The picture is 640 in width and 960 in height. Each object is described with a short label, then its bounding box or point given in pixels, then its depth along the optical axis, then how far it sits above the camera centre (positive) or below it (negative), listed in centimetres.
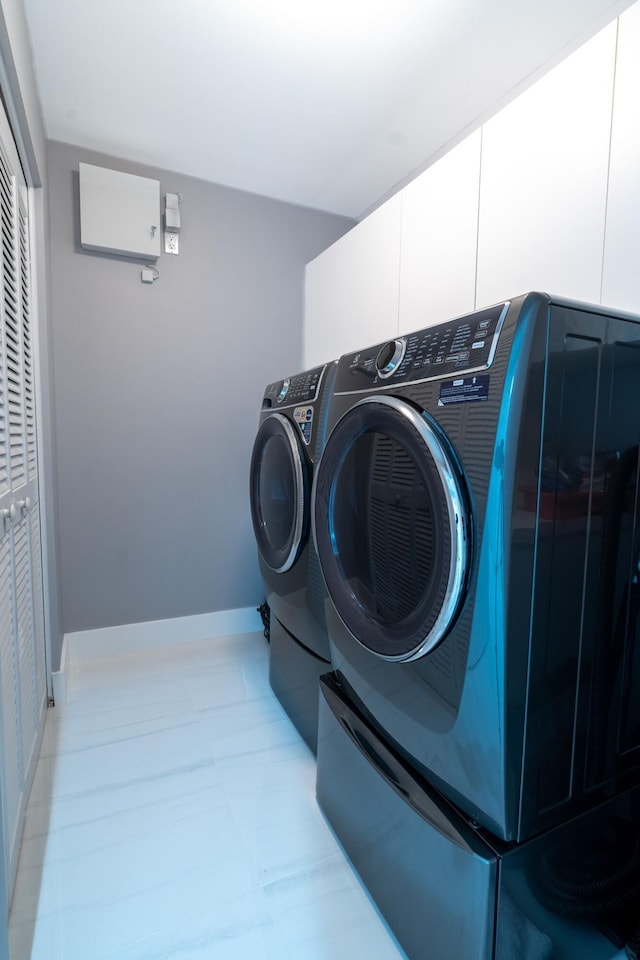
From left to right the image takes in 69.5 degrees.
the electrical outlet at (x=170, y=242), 234 +100
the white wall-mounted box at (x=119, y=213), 211 +105
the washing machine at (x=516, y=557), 73 -20
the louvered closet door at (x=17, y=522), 117 -25
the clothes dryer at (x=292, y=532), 153 -34
